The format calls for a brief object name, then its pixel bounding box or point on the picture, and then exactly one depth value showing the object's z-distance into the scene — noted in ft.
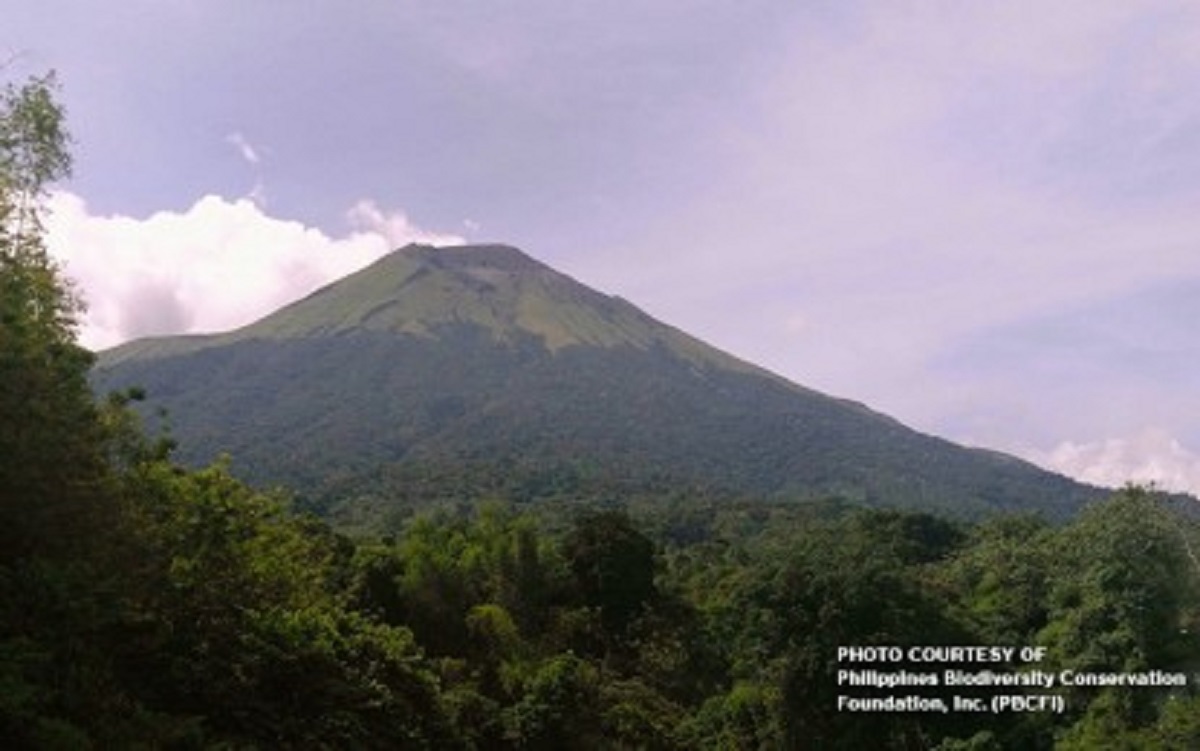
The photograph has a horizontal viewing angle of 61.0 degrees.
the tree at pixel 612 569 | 108.68
